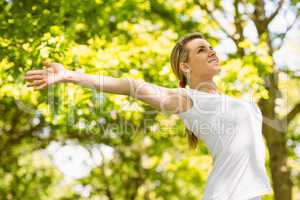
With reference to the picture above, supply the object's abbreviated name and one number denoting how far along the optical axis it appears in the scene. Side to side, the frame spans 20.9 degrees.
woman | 4.95
